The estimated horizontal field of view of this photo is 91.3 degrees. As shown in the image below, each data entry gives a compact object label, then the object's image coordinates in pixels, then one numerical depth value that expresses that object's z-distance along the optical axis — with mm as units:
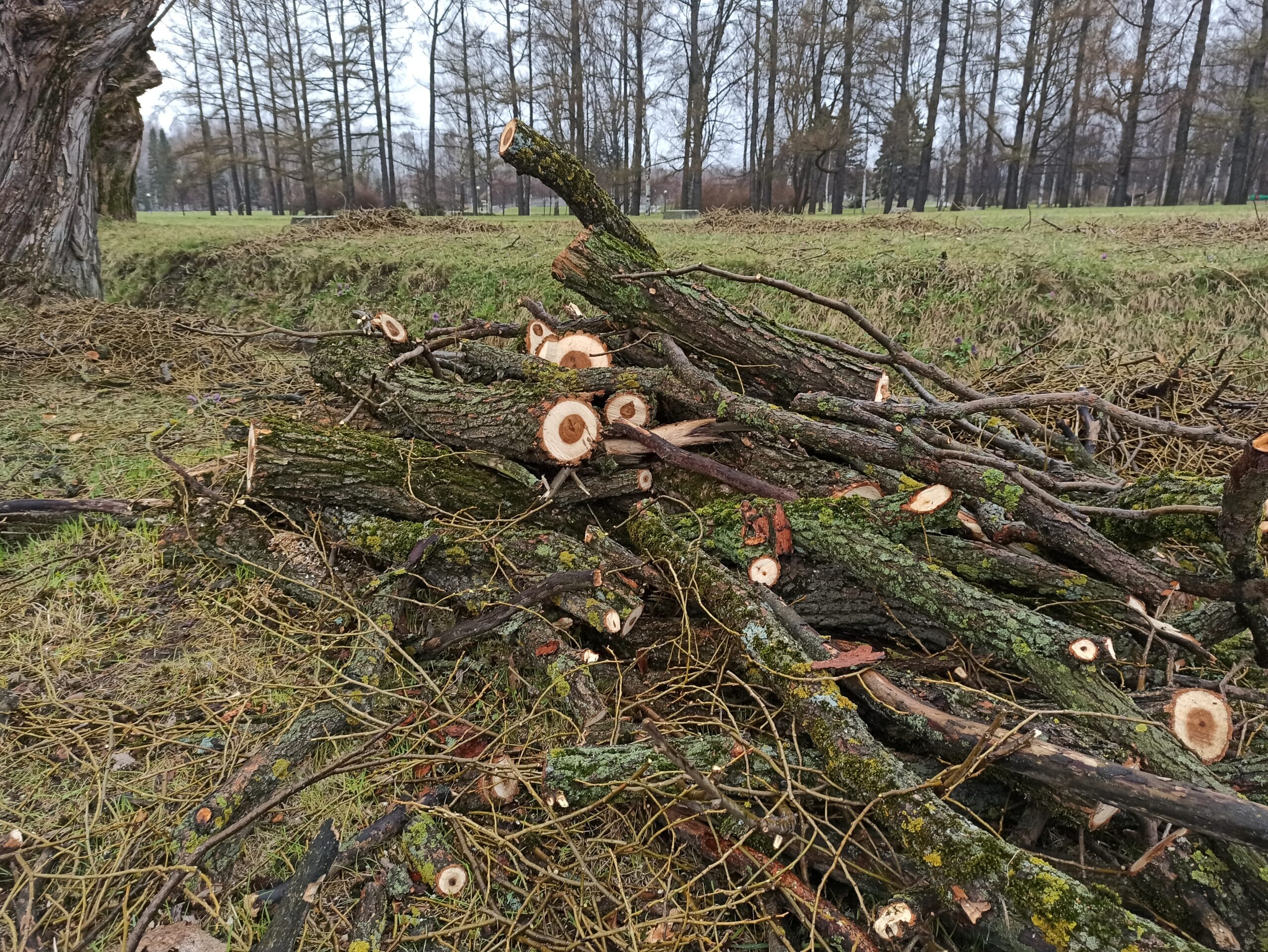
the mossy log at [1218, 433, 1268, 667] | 1696
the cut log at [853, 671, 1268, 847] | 1448
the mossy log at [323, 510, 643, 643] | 2523
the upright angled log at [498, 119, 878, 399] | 3670
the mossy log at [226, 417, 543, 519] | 3070
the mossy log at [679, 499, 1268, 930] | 1737
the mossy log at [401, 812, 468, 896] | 1877
